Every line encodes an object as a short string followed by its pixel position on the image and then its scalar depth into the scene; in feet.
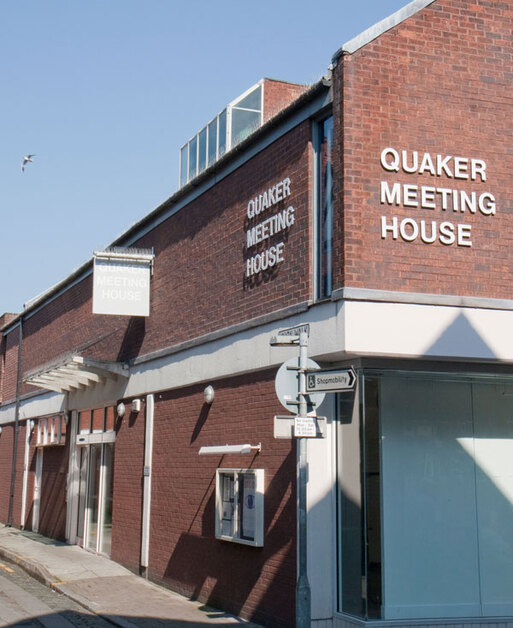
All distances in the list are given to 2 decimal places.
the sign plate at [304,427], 29.45
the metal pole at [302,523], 29.37
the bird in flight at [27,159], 64.90
